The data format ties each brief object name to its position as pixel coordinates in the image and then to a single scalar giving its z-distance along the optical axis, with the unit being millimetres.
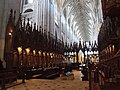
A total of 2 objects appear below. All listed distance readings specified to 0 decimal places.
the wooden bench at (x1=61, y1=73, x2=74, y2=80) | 5724
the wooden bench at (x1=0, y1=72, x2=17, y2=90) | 3369
